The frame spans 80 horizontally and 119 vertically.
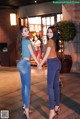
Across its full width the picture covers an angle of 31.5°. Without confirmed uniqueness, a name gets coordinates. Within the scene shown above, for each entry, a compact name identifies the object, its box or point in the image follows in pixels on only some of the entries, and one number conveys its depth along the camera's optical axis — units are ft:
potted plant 17.04
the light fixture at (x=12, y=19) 23.02
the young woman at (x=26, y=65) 8.50
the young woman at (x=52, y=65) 8.35
